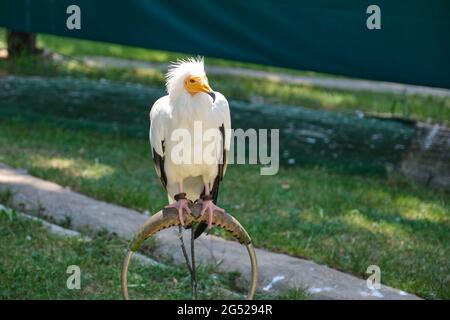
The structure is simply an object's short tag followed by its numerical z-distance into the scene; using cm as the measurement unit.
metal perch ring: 767
